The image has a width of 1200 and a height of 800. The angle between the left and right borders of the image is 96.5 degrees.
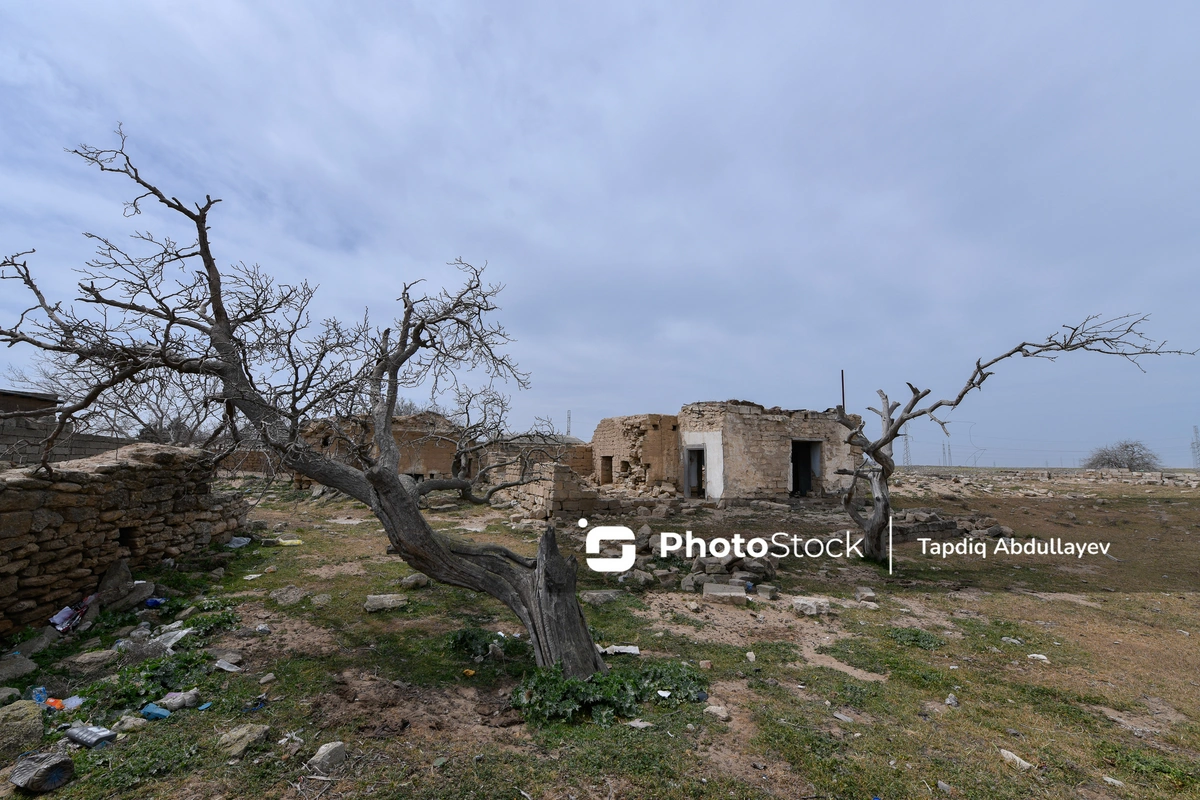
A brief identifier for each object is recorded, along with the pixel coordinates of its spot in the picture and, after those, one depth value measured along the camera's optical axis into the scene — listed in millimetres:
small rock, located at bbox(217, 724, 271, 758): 3086
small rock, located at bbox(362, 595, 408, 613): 5863
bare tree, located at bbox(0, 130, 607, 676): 3943
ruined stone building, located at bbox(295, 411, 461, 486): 18109
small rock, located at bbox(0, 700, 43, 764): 3082
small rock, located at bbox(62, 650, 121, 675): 4312
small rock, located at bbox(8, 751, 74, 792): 2740
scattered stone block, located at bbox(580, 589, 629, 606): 6539
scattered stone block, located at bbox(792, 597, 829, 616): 6430
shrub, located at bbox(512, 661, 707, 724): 3695
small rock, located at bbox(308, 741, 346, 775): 2990
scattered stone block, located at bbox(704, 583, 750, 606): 6828
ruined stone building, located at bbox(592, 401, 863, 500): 16594
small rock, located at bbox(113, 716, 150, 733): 3333
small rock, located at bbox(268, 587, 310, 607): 6066
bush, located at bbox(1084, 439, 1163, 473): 33844
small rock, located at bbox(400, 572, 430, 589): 6691
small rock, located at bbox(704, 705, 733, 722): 3765
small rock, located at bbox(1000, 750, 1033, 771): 3287
